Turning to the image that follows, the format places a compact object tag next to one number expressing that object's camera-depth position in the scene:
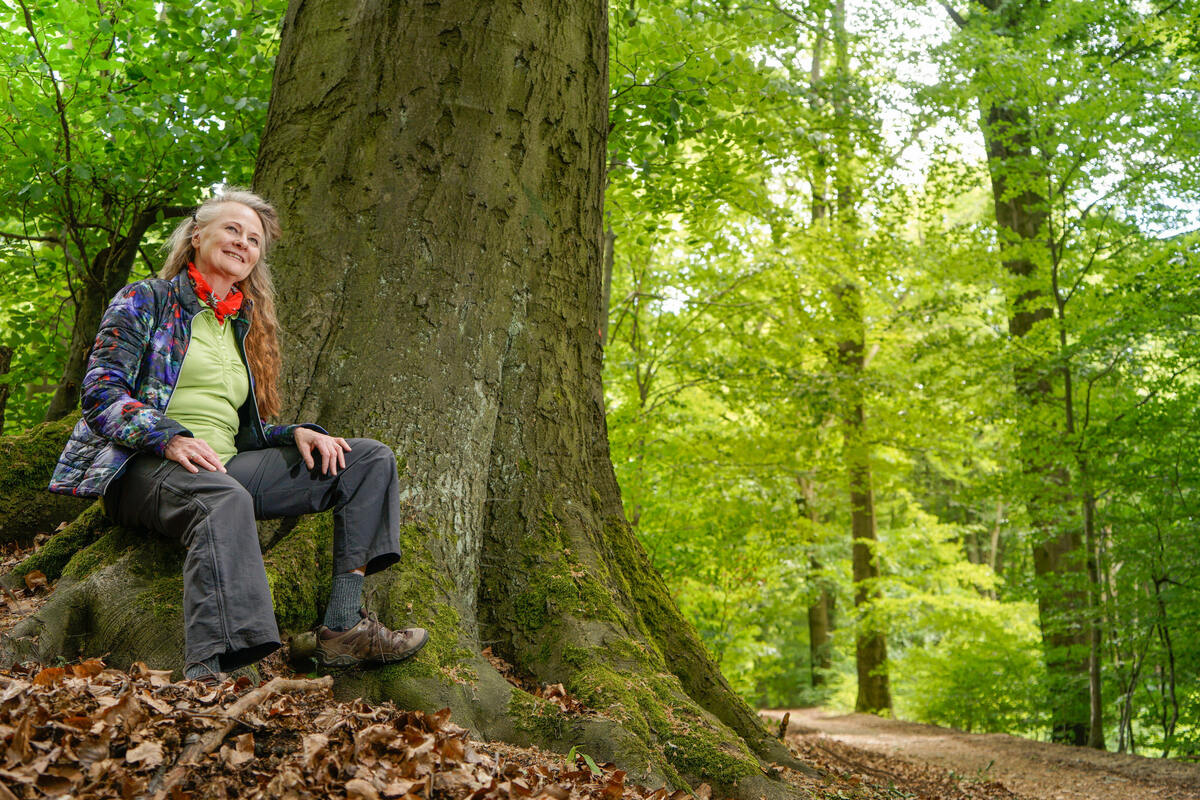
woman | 2.56
